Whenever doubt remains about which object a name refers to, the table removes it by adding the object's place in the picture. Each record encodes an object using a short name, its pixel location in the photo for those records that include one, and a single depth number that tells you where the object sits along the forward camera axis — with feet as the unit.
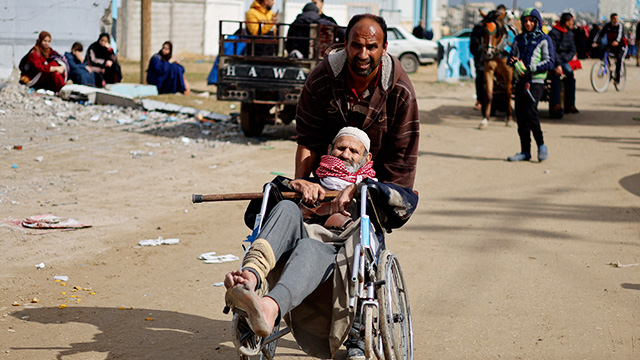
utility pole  59.98
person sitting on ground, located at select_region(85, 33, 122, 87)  60.29
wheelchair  11.00
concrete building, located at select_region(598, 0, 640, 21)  193.57
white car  92.68
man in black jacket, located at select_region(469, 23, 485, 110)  49.90
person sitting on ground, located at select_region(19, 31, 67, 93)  54.60
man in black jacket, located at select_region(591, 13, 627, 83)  71.10
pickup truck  40.06
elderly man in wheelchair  10.91
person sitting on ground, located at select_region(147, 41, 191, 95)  59.47
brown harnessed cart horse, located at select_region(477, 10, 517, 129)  44.60
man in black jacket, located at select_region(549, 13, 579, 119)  51.21
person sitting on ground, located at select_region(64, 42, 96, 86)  58.18
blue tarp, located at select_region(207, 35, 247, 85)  60.59
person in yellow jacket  45.24
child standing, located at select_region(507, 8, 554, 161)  34.76
